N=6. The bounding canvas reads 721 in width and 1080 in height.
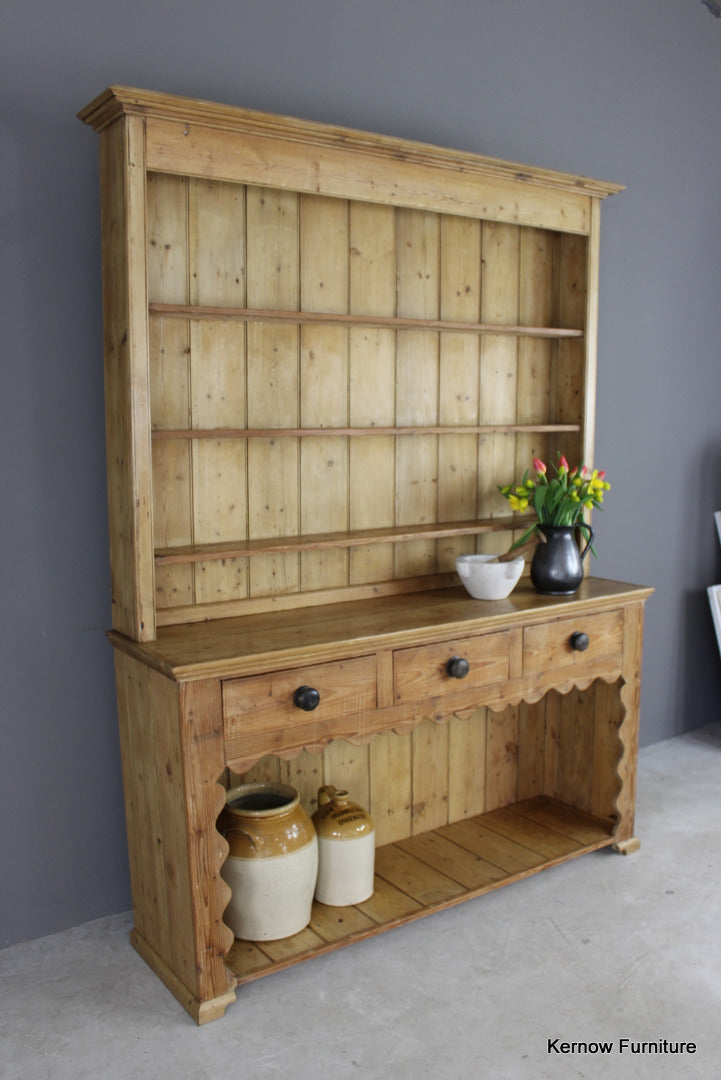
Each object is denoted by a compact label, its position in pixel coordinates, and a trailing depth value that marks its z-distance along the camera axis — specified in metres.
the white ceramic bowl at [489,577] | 2.95
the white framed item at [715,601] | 4.26
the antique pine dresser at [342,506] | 2.38
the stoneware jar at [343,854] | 2.75
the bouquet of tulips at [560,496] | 3.09
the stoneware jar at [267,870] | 2.53
